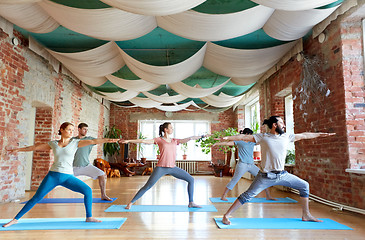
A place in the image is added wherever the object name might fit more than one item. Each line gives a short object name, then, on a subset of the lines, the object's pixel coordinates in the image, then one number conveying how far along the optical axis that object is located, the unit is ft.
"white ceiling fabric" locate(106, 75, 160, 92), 20.39
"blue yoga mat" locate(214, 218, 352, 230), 9.89
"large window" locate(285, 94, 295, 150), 21.62
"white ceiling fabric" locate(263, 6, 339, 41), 12.19
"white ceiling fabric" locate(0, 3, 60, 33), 12.02
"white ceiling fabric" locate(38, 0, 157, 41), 11.46
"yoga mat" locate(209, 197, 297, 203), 15.14
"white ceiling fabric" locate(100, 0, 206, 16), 9.81
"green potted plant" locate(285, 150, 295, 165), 20.20
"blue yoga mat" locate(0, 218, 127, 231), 9.83
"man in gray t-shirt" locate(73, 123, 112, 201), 14.93
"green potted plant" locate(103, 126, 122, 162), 35.42
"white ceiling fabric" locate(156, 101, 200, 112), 30.29
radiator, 37.15
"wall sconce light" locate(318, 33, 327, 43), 14.33
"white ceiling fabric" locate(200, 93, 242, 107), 25.86
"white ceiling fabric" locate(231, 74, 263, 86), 20.63
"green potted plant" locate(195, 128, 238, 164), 31.81
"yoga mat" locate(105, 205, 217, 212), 12.84
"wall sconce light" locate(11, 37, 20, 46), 15.48
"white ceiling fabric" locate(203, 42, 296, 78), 15.67
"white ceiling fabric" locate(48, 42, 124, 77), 15.60
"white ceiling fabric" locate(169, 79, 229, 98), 20.94
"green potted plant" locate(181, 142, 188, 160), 38.47
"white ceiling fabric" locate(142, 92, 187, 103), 24.77
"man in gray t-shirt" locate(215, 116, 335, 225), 10.34
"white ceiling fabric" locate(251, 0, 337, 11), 9.96
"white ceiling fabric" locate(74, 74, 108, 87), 21.11
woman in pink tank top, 12.86
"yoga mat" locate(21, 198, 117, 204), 15.23
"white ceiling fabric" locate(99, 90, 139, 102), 24.62
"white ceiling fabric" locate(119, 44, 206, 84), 16.26
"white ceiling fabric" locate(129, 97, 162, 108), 28.14
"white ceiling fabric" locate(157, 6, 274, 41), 11.75
